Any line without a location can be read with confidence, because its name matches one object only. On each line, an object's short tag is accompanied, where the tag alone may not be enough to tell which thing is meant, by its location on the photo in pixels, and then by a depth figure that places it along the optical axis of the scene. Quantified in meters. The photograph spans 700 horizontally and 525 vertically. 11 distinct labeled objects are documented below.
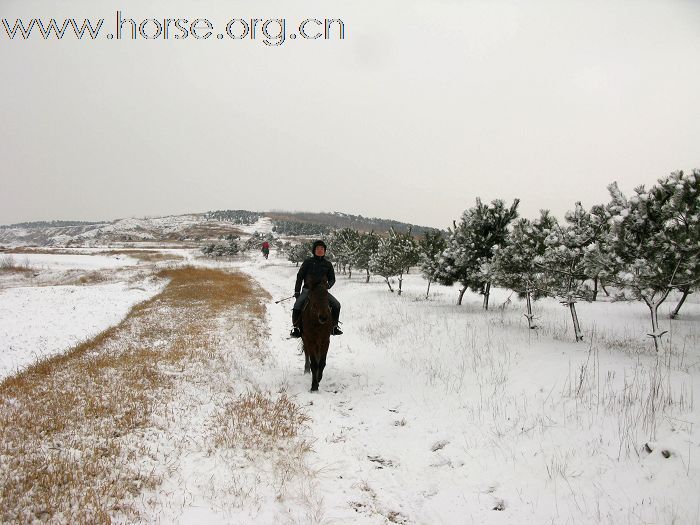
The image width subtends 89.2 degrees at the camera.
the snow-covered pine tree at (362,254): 40.04
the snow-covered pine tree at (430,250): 24.54
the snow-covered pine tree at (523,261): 12.42
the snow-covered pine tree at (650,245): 7.95
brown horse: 8.59
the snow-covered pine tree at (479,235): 18.20
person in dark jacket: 9.09
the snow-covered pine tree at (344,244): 41.49
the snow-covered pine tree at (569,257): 10.55
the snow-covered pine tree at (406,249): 28.38
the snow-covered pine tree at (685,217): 7.71
